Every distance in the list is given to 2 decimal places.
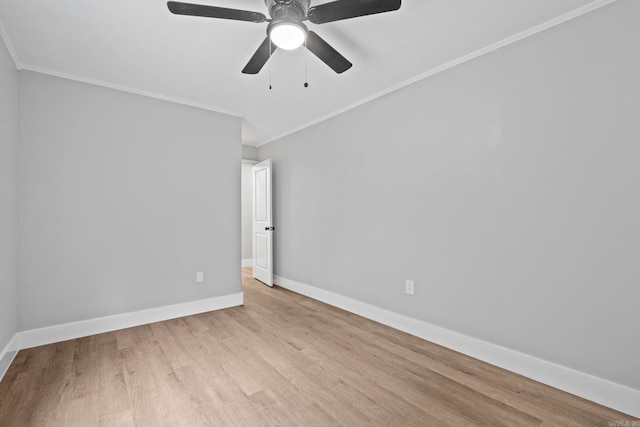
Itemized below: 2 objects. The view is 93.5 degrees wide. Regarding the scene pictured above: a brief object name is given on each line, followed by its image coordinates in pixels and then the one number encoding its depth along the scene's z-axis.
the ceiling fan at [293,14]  1.54
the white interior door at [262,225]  4.80
